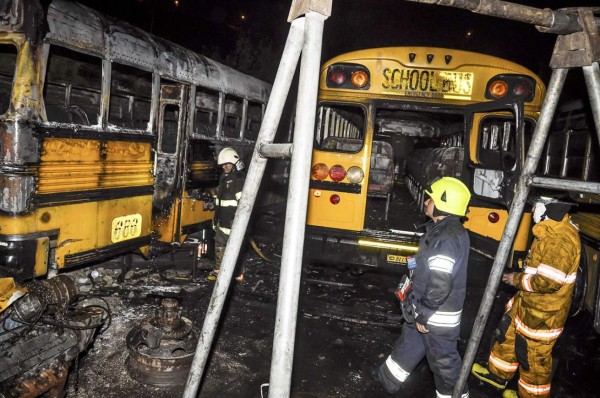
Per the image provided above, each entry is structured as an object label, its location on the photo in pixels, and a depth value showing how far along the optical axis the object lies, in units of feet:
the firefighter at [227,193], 18.99
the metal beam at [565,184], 6.38
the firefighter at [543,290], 10.25
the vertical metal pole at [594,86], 6.31
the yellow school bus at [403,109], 16.15
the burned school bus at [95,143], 11.92
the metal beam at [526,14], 5.73
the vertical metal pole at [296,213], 4.87
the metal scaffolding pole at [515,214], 7.00
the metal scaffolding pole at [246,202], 5.42
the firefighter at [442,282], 9.53
